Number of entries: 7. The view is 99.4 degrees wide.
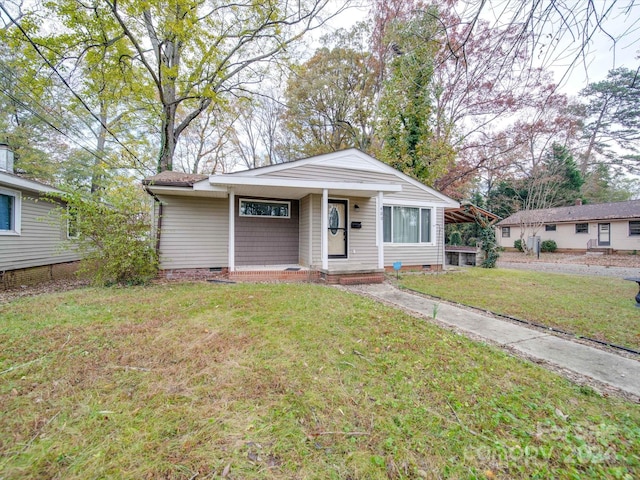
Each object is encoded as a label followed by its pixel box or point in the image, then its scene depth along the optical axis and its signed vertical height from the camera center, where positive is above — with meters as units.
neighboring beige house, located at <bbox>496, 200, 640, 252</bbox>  18.16 +1.45
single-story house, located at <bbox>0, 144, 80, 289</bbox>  7.63 +0.36
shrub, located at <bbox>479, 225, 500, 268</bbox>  12.84 -0.10
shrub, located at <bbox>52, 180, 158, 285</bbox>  6.31 +0.21
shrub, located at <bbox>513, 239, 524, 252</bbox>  22.14 -0.01
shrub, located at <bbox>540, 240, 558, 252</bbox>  21.67 -0.09
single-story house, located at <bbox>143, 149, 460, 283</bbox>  7.61 +0.80
